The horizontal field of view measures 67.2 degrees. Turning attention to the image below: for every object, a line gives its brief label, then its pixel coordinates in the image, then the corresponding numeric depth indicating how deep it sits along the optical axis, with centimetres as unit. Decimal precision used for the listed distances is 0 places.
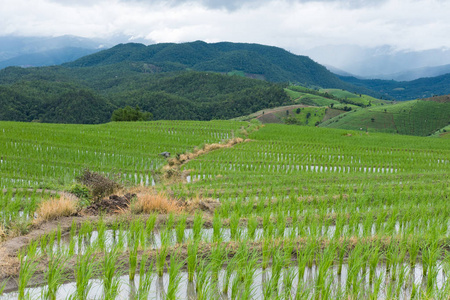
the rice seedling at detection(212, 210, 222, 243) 597
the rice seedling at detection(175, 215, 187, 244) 579
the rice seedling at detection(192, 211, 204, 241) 607
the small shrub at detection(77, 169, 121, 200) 1055
